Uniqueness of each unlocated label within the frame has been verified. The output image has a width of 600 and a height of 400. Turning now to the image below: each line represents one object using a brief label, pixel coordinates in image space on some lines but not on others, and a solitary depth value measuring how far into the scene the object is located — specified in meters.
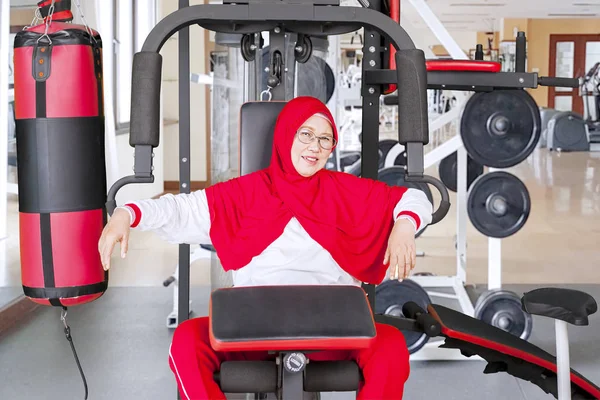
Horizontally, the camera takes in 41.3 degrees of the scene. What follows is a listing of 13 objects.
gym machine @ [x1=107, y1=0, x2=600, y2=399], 1.45
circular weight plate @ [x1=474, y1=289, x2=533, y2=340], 3.15
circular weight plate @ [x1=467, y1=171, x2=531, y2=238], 3.57
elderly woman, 1.93
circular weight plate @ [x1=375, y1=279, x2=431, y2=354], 3.13
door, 17.84
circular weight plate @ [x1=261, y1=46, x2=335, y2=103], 3.36
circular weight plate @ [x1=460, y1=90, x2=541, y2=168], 3.31
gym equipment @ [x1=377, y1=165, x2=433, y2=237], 3.98
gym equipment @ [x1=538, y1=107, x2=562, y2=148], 12.20
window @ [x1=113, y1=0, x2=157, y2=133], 5.54
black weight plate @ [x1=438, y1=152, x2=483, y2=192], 4.70
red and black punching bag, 2.08
